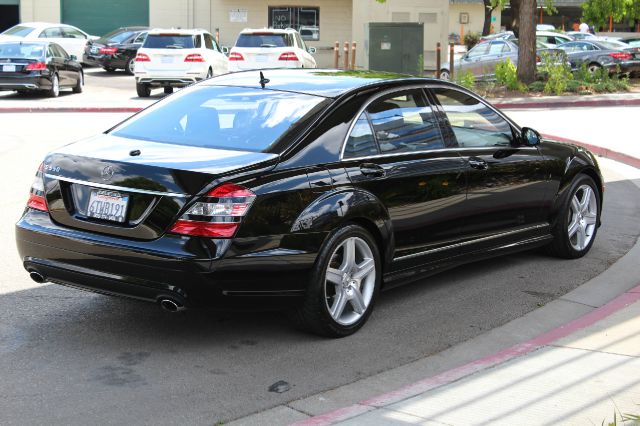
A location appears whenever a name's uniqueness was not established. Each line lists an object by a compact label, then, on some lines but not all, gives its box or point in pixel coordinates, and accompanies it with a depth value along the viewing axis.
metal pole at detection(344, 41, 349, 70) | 35.07
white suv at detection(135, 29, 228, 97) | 25.56
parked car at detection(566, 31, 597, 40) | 38.89
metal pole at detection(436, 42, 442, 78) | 30.29
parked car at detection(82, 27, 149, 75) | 35.94
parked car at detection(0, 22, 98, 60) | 34.91
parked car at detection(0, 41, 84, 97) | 24.89
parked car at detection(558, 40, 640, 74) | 31.48
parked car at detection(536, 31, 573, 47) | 34.62
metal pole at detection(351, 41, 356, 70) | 35.28
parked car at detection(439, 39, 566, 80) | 31.12
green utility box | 31.73
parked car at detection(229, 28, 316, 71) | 26.11
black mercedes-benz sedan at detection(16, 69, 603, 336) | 5.63
